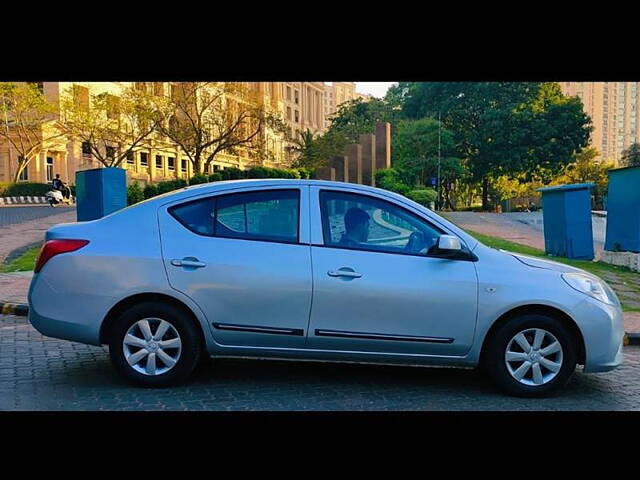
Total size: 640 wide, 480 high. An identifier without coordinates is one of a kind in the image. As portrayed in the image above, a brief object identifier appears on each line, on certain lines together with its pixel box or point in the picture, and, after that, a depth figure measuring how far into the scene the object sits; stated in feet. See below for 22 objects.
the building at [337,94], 553.64
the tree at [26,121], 128.16
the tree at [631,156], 226.38
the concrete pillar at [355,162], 119.75
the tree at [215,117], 130.62
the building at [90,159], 141.28
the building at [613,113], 375.31
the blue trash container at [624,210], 40.81
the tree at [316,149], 146.82
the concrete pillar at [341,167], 121.49
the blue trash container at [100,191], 41.86
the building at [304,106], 280.10
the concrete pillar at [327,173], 122.62
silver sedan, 15.71
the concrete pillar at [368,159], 118.62
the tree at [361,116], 182.03
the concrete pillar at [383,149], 118.42
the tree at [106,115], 130.11
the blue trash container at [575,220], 45.65
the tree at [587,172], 180.98
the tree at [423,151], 140.67
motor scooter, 102.12
